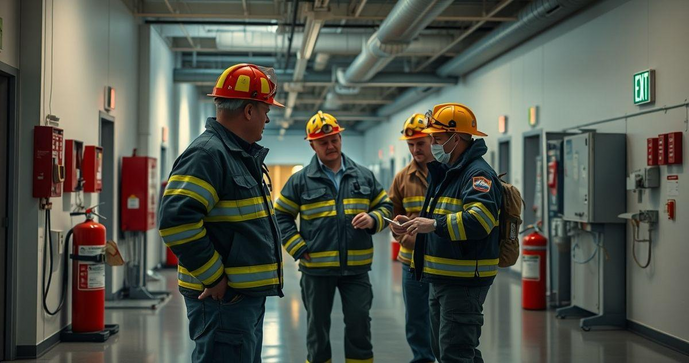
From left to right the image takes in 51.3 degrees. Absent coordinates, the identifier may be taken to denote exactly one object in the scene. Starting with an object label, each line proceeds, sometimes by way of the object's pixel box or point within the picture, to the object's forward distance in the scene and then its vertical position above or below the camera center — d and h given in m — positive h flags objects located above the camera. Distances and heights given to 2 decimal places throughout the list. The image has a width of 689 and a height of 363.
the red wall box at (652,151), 6.45 +0.40
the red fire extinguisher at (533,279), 7.91 -0.94
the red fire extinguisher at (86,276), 6.25 -0.75
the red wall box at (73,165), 6.14 +0.23
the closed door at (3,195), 5.41 -0.04
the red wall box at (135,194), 8.55 -0.03
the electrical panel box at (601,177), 7.05 +0.18
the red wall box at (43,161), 5.56 +0.23
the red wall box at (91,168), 6.82 +0.22
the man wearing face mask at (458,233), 3.37 -0.19
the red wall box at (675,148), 6.12 +0.41
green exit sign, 6.62 +1.02
